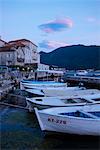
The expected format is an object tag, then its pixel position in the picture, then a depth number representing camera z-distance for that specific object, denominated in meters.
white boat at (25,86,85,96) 8.69
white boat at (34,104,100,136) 4.77
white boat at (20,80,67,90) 11.70
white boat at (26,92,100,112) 6.53
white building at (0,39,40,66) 27.61
